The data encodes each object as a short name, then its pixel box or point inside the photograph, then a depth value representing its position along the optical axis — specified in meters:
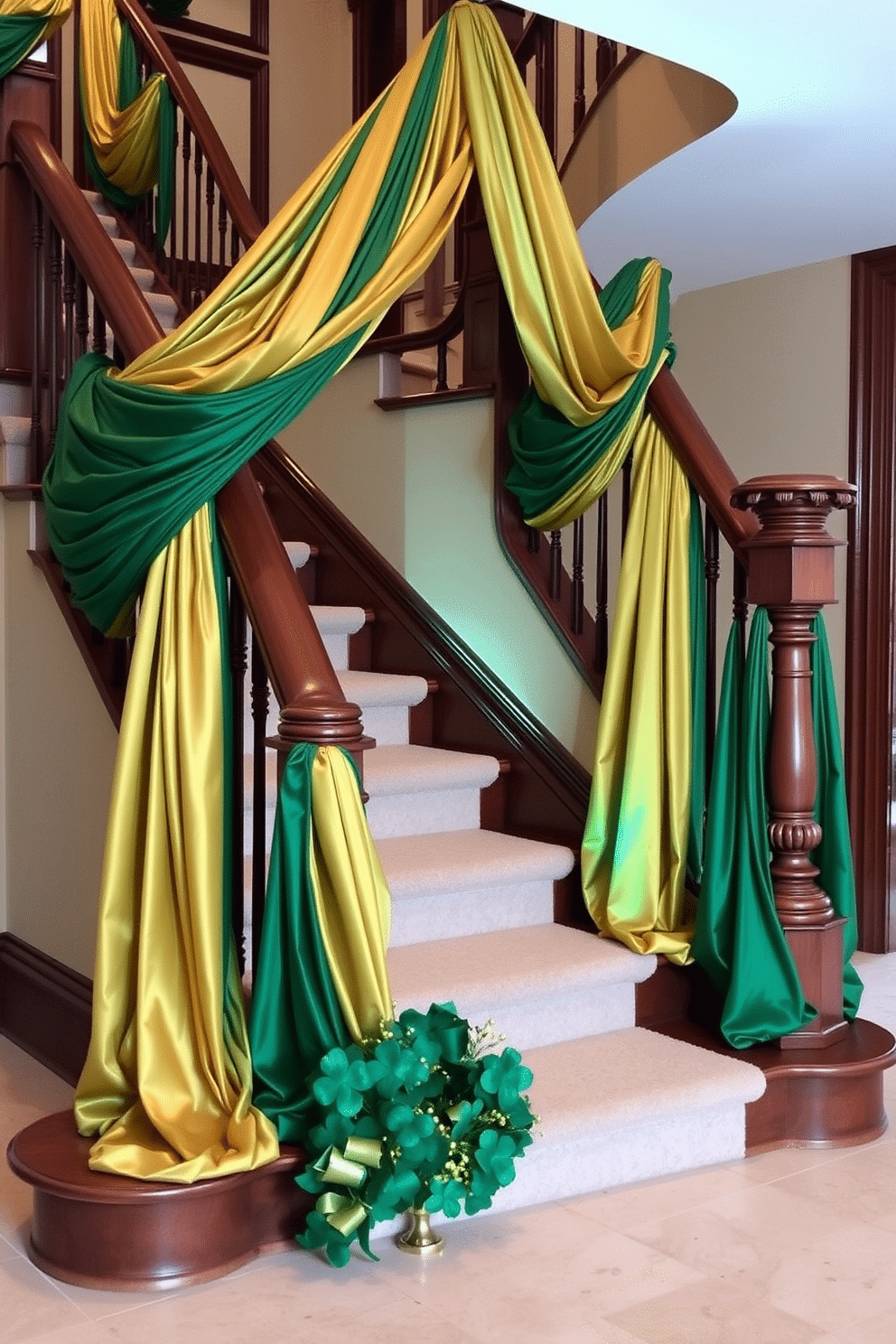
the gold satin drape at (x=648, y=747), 3.52
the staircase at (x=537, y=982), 2.99
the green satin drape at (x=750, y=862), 3.31
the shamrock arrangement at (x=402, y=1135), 2.54
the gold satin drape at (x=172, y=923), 2.69
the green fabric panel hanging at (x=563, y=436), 3.64
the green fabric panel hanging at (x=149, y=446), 2.87
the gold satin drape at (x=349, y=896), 2.64
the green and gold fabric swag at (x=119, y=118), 5.70
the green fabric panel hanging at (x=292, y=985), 2.66
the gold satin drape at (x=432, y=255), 2.96
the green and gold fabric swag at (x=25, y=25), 3.85
